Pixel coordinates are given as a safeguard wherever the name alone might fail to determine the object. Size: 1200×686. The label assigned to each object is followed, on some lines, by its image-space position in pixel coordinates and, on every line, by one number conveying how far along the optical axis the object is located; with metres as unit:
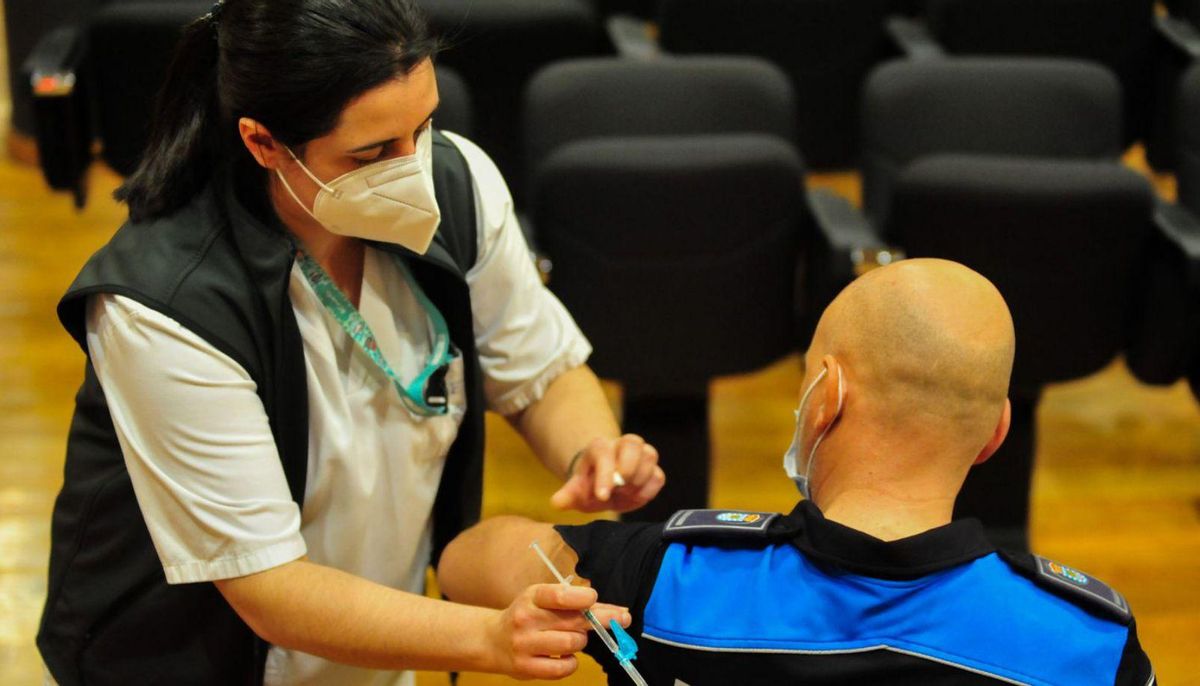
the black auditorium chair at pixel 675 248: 5.39
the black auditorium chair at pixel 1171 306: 5.50
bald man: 2.35
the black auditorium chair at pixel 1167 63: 7.55
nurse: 2.68
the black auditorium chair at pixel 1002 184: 5.37
